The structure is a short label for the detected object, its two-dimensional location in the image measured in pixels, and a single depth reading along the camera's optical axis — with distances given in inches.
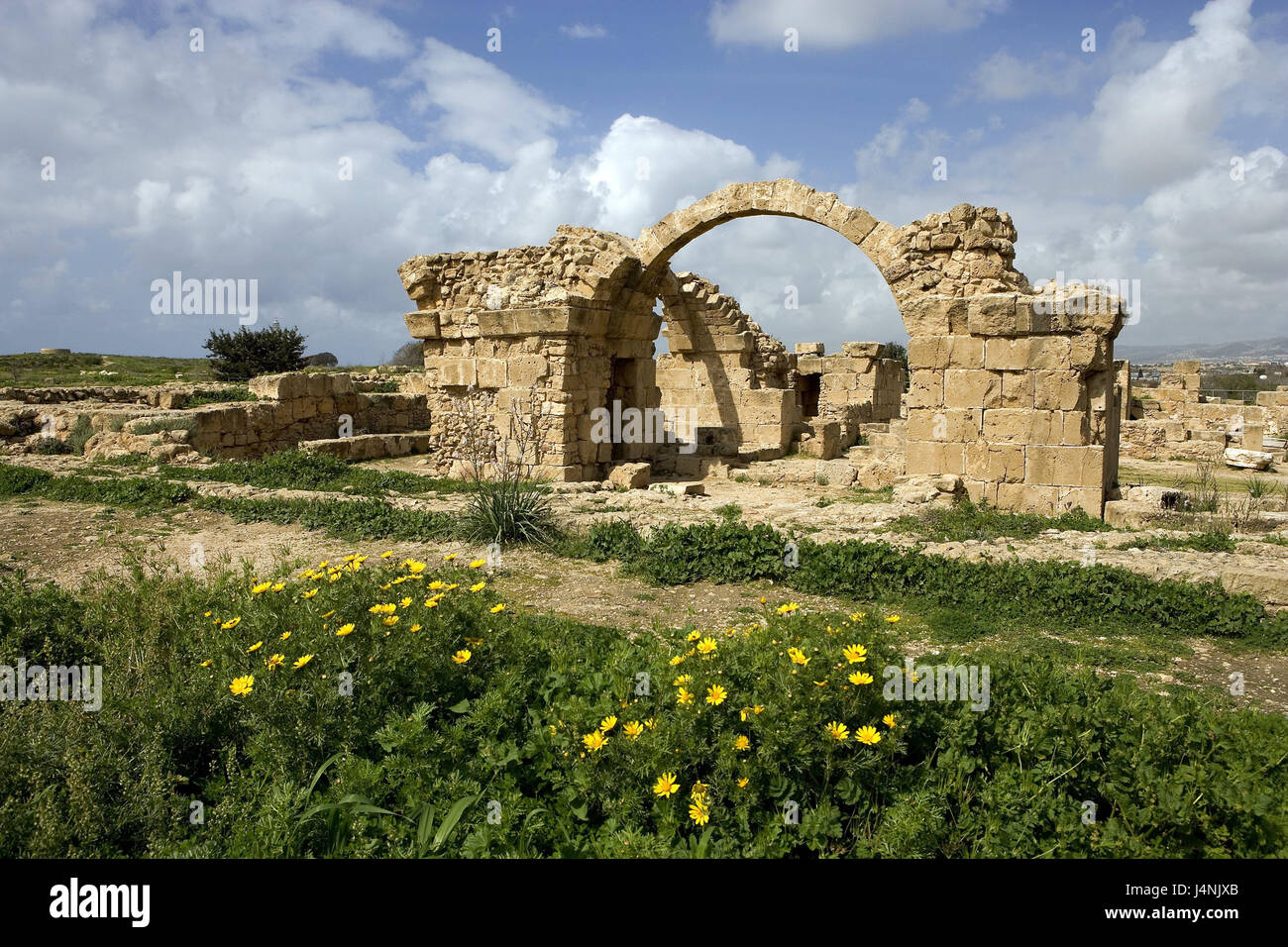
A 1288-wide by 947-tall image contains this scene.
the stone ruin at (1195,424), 738.2
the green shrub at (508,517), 315.3
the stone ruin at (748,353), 371.6
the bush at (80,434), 541.6
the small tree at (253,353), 1262.3
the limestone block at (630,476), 475.8
